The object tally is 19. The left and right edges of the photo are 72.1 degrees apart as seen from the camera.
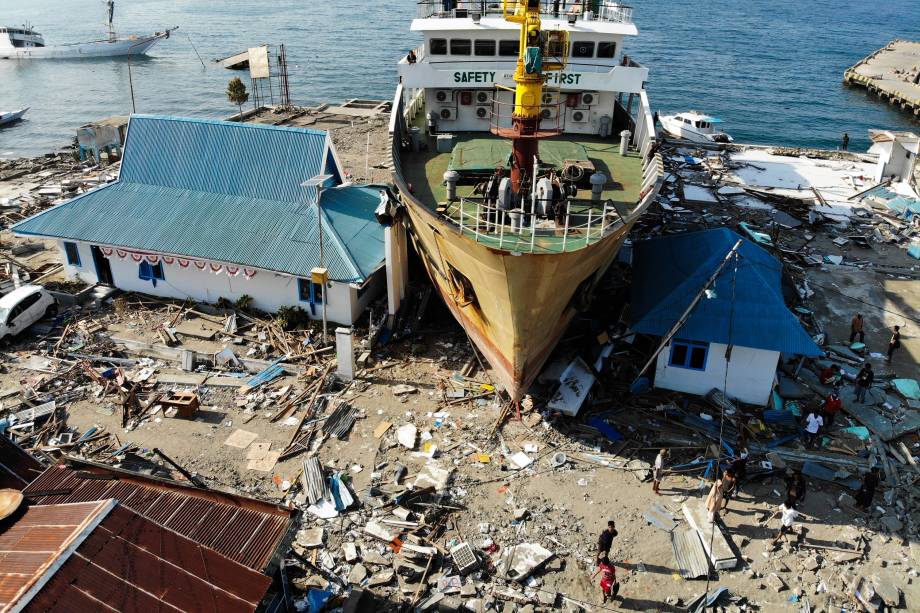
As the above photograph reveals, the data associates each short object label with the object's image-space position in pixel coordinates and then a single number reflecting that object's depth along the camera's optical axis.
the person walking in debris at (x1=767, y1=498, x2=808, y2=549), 12.98
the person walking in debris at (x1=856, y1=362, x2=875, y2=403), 17.02
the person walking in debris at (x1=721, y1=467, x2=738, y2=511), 13.45
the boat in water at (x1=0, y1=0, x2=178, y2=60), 83.88
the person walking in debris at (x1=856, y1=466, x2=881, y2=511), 13.41
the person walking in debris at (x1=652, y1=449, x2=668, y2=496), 14.09
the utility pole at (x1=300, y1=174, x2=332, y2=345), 17.84
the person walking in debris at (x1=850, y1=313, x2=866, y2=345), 19.48
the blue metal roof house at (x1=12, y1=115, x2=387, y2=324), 19.95
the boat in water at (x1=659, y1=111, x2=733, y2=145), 40.25
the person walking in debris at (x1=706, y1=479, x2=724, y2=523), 13.06
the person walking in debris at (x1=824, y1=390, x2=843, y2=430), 16.08
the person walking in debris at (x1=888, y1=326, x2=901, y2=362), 18.84
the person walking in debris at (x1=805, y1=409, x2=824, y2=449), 15.66
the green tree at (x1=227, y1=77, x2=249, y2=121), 45.12
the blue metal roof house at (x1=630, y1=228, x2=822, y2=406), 16.05
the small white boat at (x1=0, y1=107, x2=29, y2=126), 54.47
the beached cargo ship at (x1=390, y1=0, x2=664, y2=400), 14.93
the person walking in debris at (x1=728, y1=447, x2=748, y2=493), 14.00
